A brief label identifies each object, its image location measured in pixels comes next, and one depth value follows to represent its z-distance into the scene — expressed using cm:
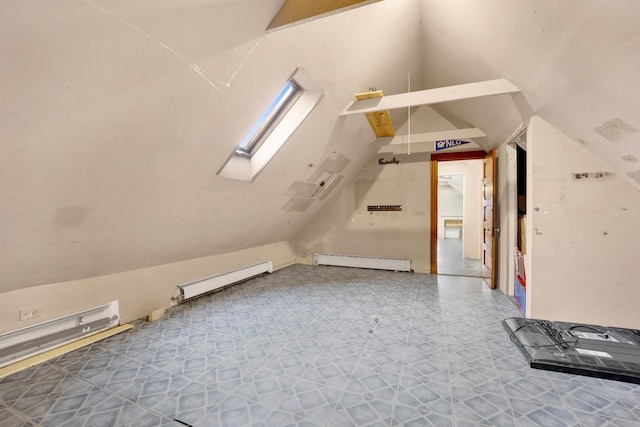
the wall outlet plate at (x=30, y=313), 215
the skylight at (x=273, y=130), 280
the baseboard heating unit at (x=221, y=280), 347
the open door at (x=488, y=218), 418
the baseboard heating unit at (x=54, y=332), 207
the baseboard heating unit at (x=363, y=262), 517
